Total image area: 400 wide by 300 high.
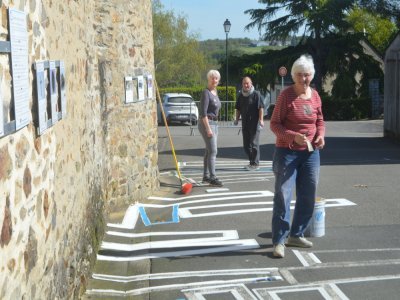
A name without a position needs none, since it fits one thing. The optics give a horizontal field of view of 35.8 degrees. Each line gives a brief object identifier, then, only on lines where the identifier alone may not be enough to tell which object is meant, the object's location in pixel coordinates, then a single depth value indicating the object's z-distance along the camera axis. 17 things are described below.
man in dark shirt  12.38
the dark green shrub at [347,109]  37.19
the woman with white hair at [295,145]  6.26
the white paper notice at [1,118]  2.77
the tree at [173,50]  55.19
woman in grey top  10.17
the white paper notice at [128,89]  8.66
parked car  30.25
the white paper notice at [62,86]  4.62
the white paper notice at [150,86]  9.62
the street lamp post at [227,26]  35.09
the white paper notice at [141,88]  9.12
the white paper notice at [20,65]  3.06
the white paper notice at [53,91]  4.20
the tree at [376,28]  50.59
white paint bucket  6.93
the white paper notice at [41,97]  3.73
